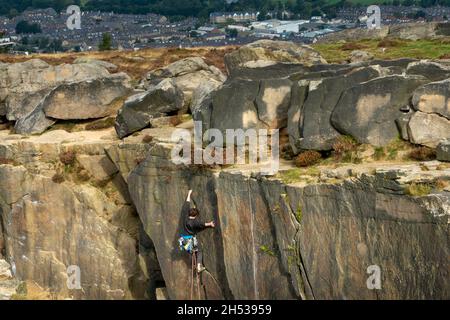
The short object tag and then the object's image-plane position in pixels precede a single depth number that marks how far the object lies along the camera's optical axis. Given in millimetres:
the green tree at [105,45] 119419
